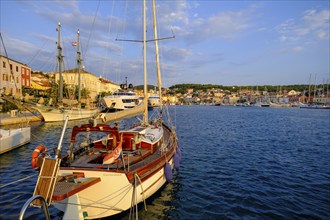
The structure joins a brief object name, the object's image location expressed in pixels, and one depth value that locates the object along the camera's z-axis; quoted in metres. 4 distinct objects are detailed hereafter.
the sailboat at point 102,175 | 6.70
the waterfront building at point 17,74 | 48.13
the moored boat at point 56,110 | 37.20
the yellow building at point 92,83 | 91.00
